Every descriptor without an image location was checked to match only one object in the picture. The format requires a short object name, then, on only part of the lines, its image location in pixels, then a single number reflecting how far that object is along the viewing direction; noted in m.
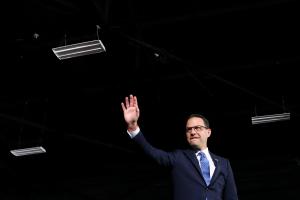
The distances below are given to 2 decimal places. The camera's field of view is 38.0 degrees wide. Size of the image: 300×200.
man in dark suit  2.67
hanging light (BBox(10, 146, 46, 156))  10.29
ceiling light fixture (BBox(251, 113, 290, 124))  8.66
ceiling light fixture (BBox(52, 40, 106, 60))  6.48
